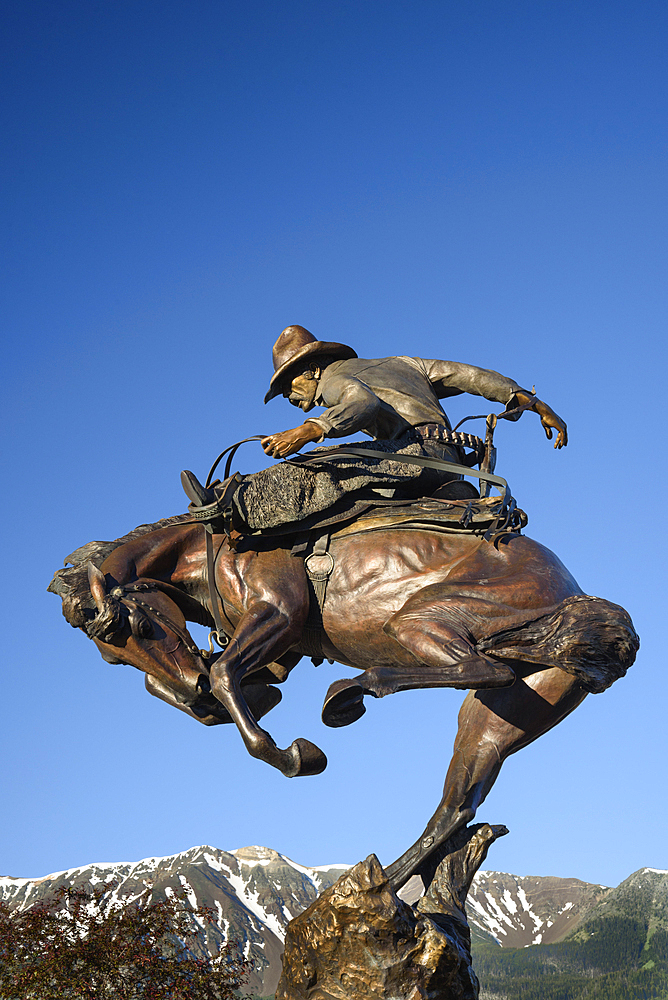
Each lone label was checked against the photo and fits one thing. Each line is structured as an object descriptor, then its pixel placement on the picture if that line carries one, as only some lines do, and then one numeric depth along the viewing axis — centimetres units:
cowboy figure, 527
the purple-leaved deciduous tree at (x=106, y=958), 661
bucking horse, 461
